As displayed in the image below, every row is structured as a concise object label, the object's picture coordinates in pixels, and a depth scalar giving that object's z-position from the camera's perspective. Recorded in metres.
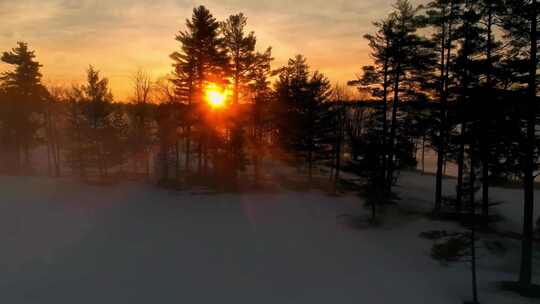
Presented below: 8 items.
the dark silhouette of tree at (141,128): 37.81
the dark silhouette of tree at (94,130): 31.64
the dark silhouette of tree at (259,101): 28.33
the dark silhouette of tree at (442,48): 20.25
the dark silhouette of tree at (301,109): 29.81
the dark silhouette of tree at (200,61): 27.59
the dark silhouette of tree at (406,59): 21.47
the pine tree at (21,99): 35.38
